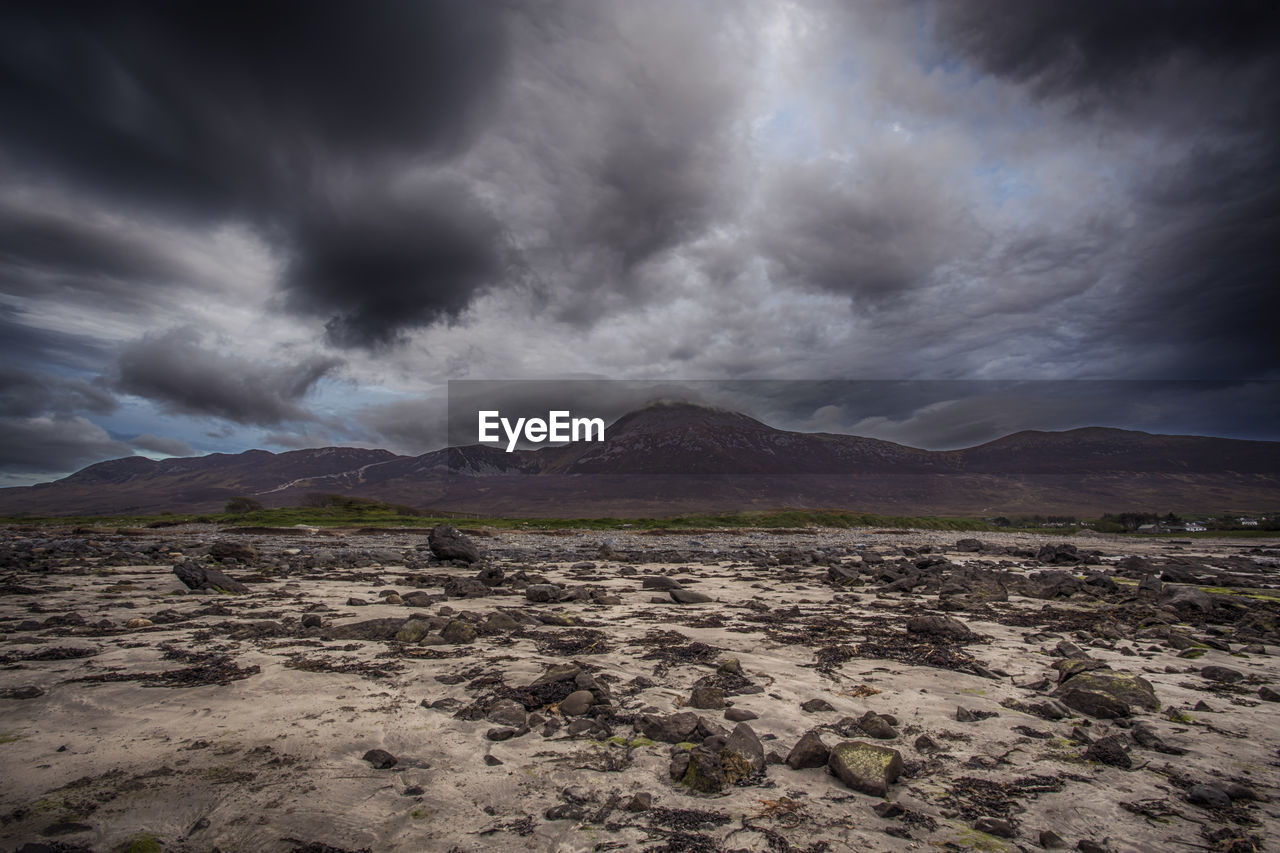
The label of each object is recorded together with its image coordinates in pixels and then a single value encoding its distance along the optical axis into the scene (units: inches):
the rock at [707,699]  268.5
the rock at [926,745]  227.3
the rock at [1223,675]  319.0
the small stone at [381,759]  202.2
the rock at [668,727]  228.5
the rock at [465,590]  598.2
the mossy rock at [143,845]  150.3
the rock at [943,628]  410.9
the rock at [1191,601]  510.3
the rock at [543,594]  562.6
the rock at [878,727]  238.8
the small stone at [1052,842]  164.1
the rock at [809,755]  207.2
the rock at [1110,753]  216.2
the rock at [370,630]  393.7
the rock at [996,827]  168.6
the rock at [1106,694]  262.4
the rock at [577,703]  252.4
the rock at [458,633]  382.0
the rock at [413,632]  383.8
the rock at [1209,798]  185.2
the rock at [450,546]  970.7
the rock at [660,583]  704.4
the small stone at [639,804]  177.2
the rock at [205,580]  579.5
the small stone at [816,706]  267.6
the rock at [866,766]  189.8
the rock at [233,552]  895.1
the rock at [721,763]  191.0
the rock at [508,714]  243.6
